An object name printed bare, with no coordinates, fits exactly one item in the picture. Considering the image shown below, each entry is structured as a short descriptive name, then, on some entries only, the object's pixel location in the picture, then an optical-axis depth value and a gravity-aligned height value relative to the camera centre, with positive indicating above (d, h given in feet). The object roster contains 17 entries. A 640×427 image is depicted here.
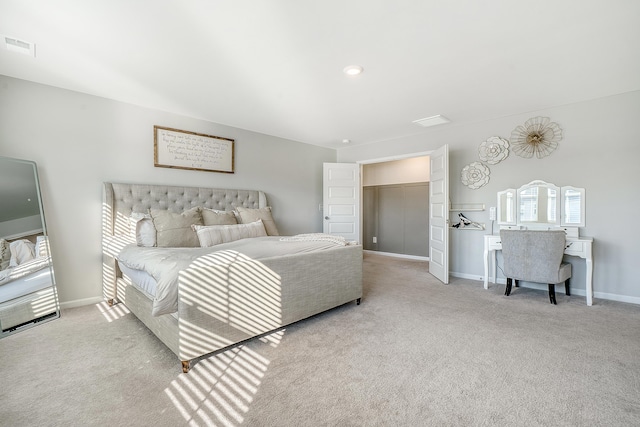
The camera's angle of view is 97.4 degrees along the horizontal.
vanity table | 10.62 -0.37
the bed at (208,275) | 6.10 -1.76
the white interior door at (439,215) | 12.96 -0.43
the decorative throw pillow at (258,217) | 12.72 -0.44
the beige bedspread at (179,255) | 5.85 -1.24
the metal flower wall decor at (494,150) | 12.82 +2.59
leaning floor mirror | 7.92 -1.36
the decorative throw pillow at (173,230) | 9.70 -0.76
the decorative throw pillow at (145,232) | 9.60 -0.81
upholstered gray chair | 9.89 -1.88
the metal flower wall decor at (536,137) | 11.69 +2.90
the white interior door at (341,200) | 17.66 +0.43
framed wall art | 11.62 +2.55
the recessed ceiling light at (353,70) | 8.14 +4.04
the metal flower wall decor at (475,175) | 13.37 +1.50
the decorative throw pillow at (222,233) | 9.90 -0.93
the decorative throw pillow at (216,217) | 11.43 -0.40
